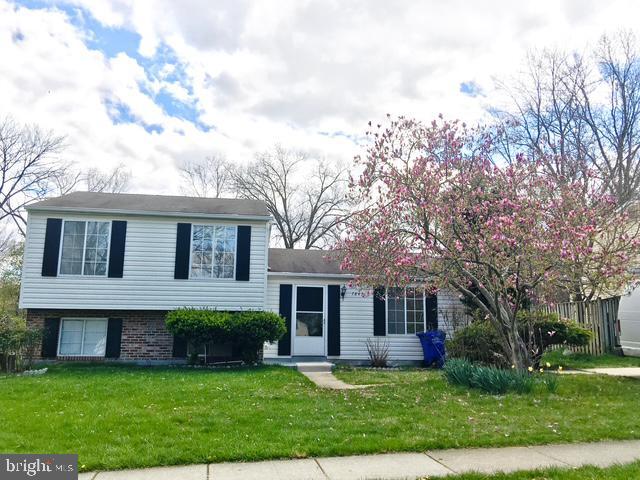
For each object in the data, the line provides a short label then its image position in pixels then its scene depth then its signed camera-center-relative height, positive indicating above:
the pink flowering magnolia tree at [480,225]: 7.97 +1.64
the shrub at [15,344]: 11.41 -0.59
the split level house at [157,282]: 13.30 +1.05
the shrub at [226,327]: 12.43 -0.16
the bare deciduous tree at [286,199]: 31.55 +7.83
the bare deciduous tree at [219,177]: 31.58 +9.11
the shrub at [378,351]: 14.28 -0.86
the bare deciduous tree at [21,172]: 23.94 +7.13
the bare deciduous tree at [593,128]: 19.44 +8.12
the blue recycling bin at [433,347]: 14.36 -0.70
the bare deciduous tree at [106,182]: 28.80 +8.07
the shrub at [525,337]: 11.54 -0.33
